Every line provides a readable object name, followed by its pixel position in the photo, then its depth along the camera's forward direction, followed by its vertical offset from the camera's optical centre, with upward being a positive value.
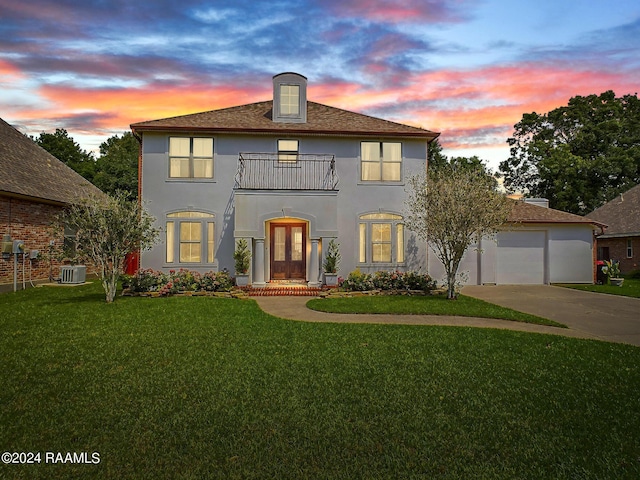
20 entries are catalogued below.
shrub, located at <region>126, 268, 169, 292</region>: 14.47 -1.20
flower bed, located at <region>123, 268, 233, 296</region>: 14.45 -1.26
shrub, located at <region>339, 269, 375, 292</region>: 15.08 -1.24
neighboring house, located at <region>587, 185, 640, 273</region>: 25.71 +1.22
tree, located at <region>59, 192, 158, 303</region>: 12.35 +0.43
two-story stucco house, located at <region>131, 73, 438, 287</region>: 16.06 +2.33
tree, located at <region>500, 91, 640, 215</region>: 34.81 +8.43
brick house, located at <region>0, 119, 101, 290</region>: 15.90 +1.86
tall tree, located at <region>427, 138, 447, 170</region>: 36.54 +8.27
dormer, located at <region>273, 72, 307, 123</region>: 17.36 +6.20
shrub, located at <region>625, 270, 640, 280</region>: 24.02 -1.37
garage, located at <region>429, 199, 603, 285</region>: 19.02 -0.08
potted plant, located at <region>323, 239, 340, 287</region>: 15.52 -0.81
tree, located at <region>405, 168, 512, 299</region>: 13.21 +1.23
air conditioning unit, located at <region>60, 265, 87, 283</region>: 18.28 -1.21
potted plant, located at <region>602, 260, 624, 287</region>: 18.98 -1.04
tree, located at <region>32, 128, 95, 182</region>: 43.94 +10.57
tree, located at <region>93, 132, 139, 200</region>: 32.62 +5.58
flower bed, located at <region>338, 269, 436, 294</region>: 15.10 -1.24
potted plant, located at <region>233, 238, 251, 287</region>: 15.35 -0.68
